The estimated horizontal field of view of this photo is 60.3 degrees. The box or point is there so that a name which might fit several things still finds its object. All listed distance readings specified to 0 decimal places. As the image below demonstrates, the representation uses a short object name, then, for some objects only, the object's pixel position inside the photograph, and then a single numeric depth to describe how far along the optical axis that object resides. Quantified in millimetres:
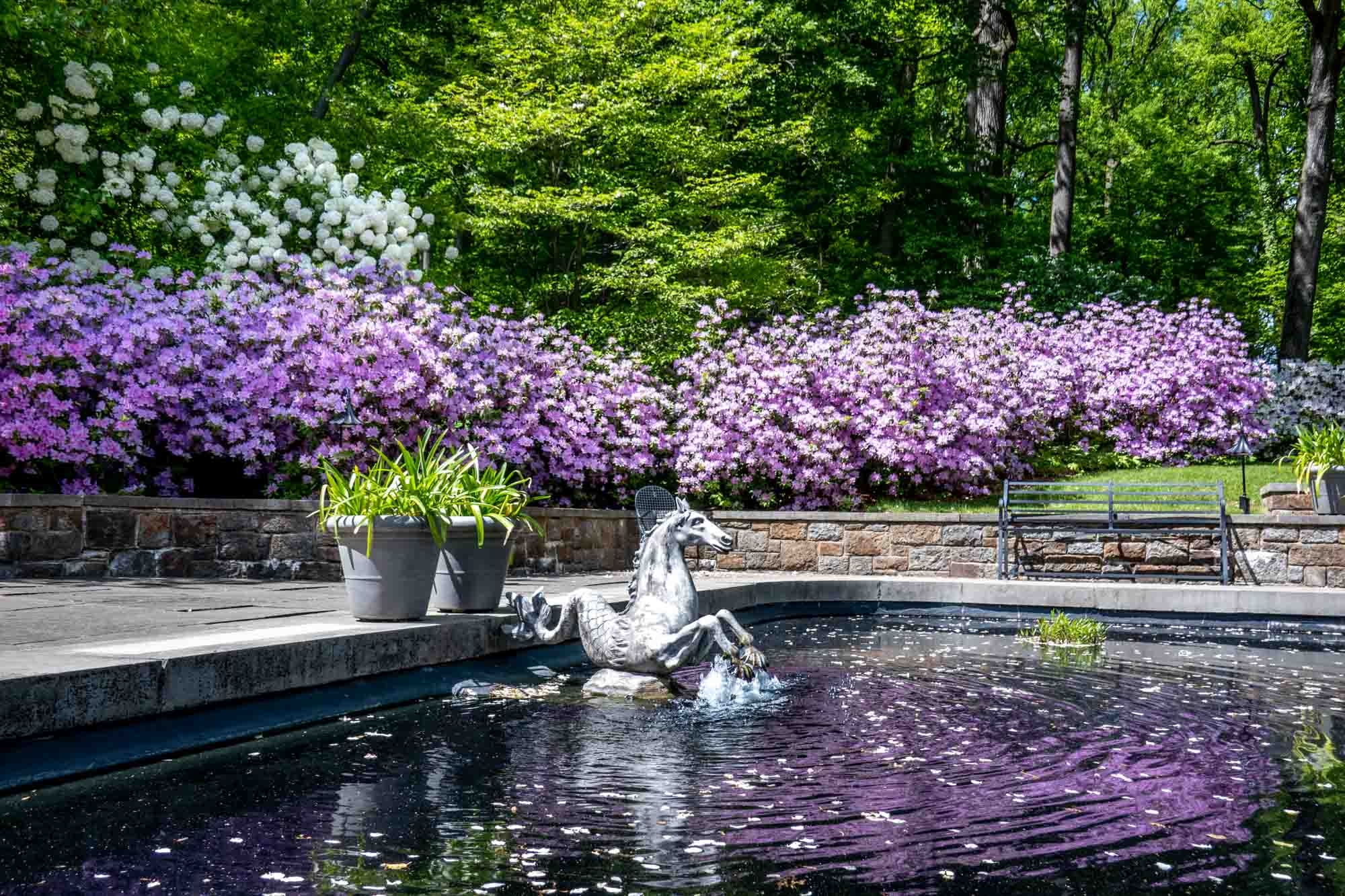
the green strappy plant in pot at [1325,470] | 11906
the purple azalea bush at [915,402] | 13180
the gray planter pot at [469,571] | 6285
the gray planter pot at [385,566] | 5758
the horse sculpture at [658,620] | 5621
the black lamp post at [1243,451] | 12078
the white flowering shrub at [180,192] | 11891
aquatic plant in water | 8156
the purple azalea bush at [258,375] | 8961
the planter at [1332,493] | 11898
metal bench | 11570
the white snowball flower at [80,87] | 11641
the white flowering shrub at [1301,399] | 17422
